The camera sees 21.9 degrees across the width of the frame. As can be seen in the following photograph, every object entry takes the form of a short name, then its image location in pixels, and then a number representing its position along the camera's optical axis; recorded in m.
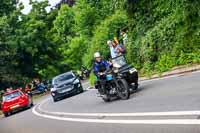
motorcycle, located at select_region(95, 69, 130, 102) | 16.45
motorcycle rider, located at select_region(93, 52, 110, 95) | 17.56
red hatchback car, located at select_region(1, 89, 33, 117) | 31.84
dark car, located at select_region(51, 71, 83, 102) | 30.78
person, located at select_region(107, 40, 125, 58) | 23.94
